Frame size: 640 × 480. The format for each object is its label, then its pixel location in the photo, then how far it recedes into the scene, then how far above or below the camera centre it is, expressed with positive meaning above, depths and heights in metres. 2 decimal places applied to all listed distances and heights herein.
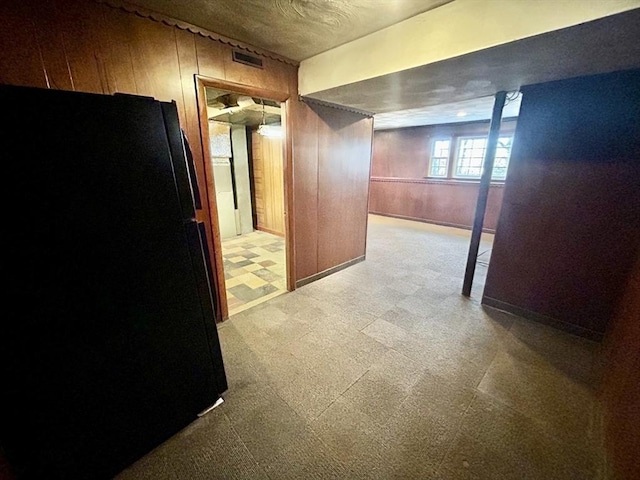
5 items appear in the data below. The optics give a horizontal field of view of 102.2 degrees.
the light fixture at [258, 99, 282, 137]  3.94 +0.57
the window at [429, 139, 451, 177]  6.28 +0.23
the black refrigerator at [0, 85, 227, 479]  0.98 -0.48
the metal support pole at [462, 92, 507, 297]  2.54 -0.20
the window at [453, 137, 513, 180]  5.60 +0.20
